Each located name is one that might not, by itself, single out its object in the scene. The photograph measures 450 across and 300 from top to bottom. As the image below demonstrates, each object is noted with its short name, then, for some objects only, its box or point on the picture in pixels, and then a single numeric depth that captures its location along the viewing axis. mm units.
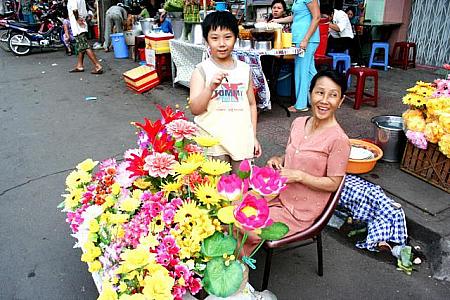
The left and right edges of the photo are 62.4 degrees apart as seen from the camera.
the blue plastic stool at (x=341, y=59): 6156
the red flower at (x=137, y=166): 1567
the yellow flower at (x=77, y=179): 1813
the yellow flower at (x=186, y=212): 1356
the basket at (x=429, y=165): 3086
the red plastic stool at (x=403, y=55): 7527
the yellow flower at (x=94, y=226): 1487
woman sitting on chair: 1955
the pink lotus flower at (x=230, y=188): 1236
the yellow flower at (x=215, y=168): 1388
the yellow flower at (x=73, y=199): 1759
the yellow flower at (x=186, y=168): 1371
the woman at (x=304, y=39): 4734
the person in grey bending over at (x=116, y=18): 10180
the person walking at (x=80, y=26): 7797
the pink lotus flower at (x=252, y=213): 1148
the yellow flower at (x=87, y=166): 1849
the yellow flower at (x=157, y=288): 1176
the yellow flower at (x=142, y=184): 1602
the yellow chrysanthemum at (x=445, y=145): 2873
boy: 2105
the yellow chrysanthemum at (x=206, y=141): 1520
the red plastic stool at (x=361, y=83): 5270
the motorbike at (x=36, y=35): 10742
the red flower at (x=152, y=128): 1677
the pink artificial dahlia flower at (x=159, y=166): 1479
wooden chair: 1972
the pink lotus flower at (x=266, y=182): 1233
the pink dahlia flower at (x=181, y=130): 1597
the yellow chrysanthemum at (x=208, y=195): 1312
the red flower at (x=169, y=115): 1779
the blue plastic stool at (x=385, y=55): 7492
